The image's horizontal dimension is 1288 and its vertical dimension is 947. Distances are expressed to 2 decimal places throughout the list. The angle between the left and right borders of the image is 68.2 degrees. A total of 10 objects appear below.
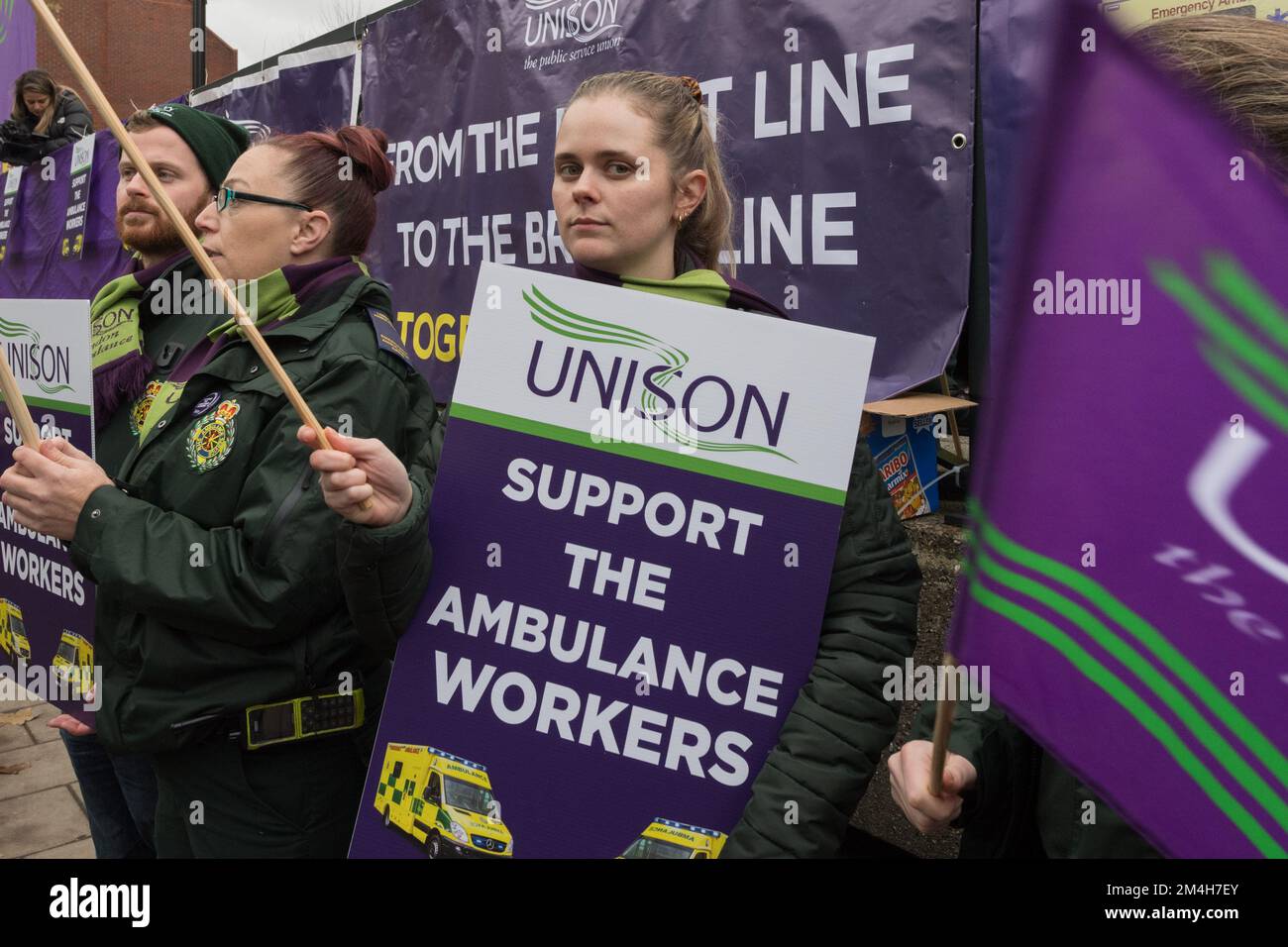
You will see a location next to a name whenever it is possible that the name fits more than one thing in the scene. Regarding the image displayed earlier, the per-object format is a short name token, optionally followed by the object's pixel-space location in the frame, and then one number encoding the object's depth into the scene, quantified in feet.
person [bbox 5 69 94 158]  18.04
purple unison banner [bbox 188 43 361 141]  15.15
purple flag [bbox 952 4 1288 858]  2.72
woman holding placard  4.23
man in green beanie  6.39
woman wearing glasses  4.84
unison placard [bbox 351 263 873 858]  4.34
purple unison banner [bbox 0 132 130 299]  16.69
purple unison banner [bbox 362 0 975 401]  7.83
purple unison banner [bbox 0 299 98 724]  5.94
